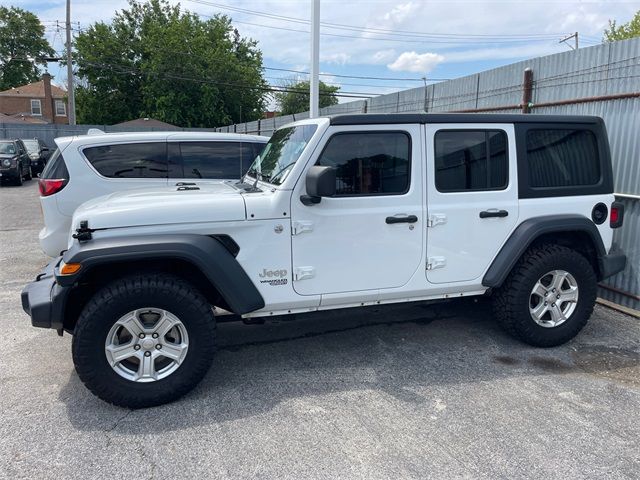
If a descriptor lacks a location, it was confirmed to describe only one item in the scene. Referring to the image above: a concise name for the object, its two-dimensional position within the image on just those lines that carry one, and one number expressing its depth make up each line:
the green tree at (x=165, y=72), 38.94
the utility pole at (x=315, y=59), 8.73
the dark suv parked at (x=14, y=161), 17.48
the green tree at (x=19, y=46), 58.02
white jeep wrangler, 3.38
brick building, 51.99
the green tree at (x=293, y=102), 64.31
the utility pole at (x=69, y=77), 29.17
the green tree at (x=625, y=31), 25.90
